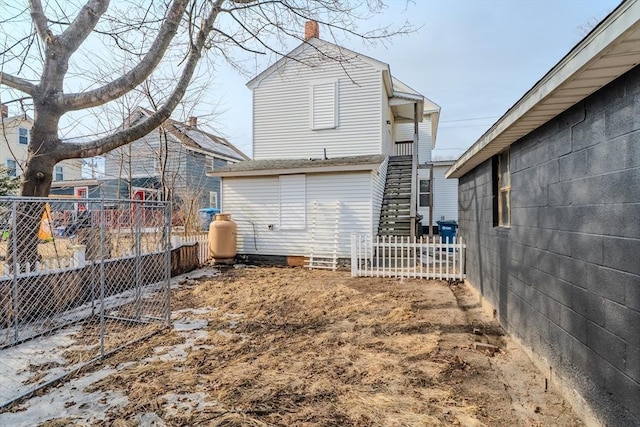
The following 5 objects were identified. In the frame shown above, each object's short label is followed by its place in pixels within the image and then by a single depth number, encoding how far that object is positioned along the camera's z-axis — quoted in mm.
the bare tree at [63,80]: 4758
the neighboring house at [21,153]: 20344
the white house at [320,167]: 10375
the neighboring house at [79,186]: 21108
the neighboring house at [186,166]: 15139
